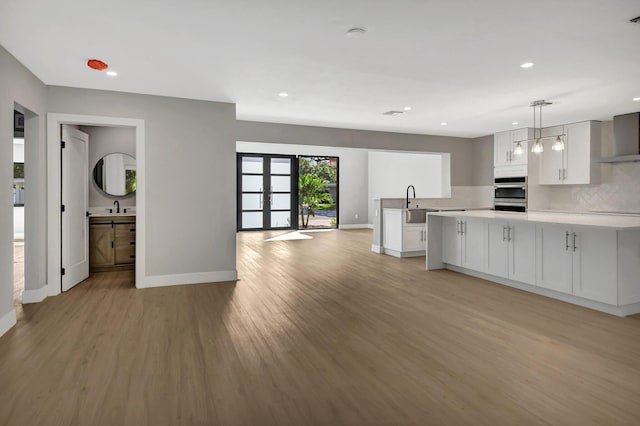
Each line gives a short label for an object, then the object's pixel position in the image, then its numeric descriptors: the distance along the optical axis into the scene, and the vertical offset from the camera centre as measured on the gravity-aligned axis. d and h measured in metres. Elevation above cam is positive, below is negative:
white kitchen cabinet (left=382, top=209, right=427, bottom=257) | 7.06 -0.53
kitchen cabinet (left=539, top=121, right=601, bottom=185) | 6.64 +0.90
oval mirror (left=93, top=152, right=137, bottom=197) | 5.96 +0.51
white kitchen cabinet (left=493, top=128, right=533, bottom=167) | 7.35 +1.19
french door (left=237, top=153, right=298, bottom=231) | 11.81 +0.50
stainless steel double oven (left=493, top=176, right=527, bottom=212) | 7.48 +0.27
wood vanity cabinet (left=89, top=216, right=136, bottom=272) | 5.71 -0.51
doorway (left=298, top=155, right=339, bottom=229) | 12.41 +0.58
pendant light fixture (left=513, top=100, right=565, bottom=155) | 5.27 +1.43
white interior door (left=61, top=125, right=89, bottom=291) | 4.64 +0.02
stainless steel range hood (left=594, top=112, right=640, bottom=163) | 5.91 +1.06
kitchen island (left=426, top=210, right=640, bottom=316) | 3.69 -0.52
